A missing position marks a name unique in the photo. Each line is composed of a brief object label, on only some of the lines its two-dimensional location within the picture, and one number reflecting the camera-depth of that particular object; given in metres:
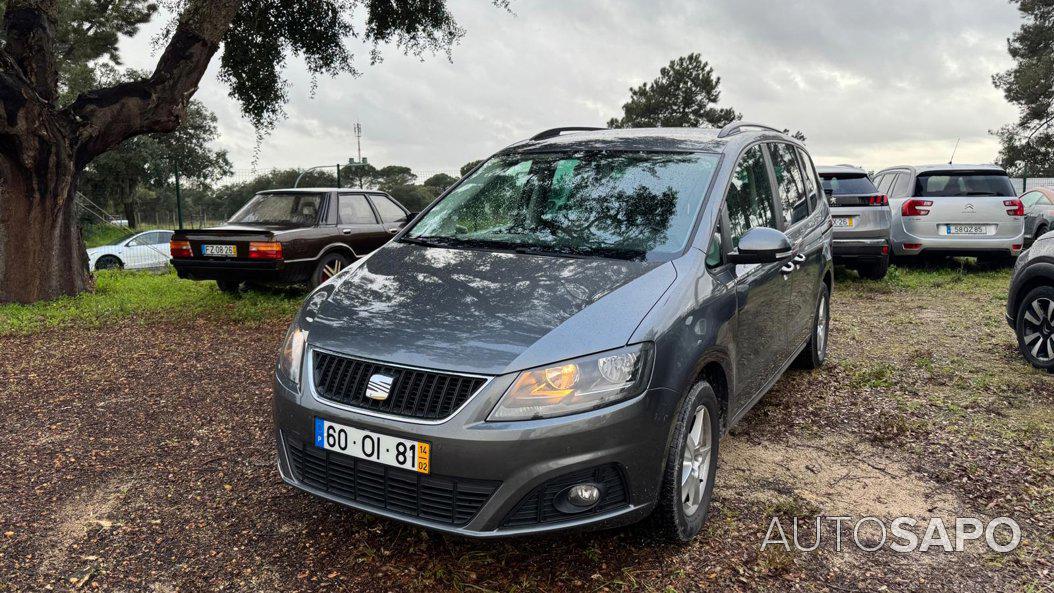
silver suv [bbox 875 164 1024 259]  10.41
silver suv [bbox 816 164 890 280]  9.84
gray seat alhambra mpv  2.48
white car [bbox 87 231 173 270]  17.31
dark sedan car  8.42
